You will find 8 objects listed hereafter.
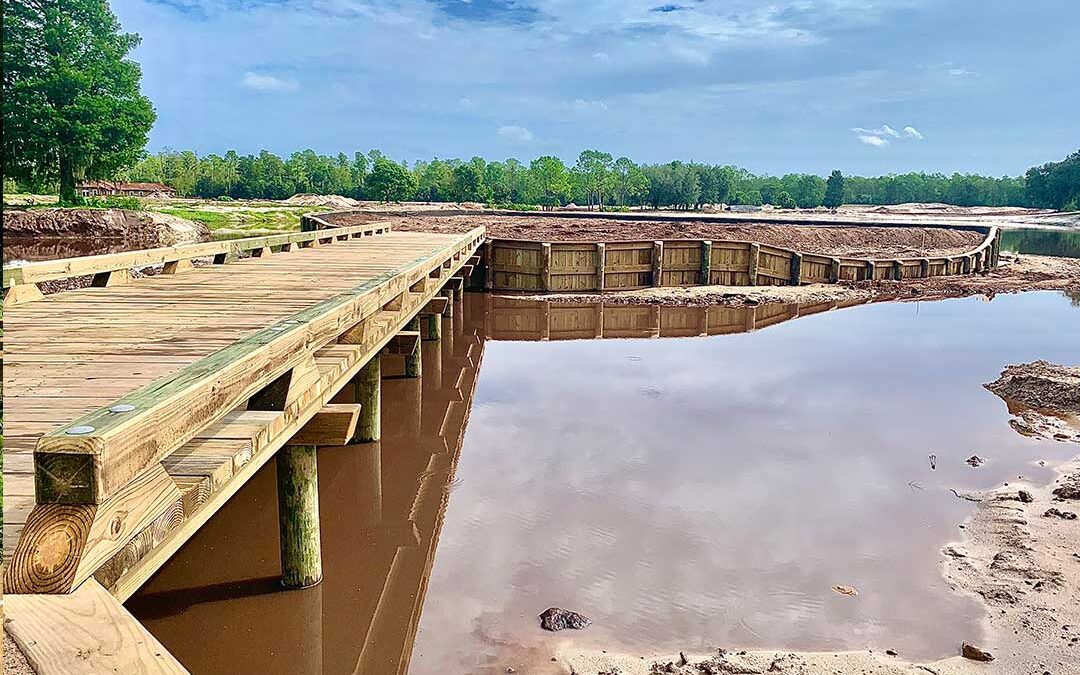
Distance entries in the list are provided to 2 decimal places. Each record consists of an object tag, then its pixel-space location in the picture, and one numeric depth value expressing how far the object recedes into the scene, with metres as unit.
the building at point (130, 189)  85.66
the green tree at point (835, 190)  128.38
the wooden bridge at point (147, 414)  2.21
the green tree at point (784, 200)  133.85
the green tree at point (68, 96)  41.41
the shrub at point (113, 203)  43.56
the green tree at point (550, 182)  96.44
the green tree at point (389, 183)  90.94
